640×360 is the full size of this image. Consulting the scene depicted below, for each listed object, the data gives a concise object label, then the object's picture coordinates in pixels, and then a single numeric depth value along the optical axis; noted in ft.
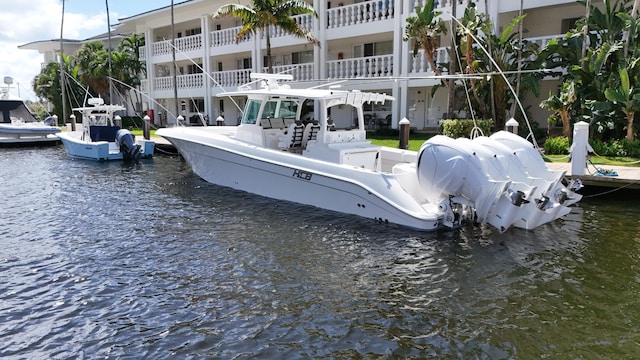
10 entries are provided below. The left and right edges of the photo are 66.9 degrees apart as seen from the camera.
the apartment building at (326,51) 63.21
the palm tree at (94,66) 108.88
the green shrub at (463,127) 50.29
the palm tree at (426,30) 52.47
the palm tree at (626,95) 42.29
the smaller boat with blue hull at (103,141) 62.23
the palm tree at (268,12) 62.80
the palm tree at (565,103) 45.54
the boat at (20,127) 79.82
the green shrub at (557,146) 47.13
